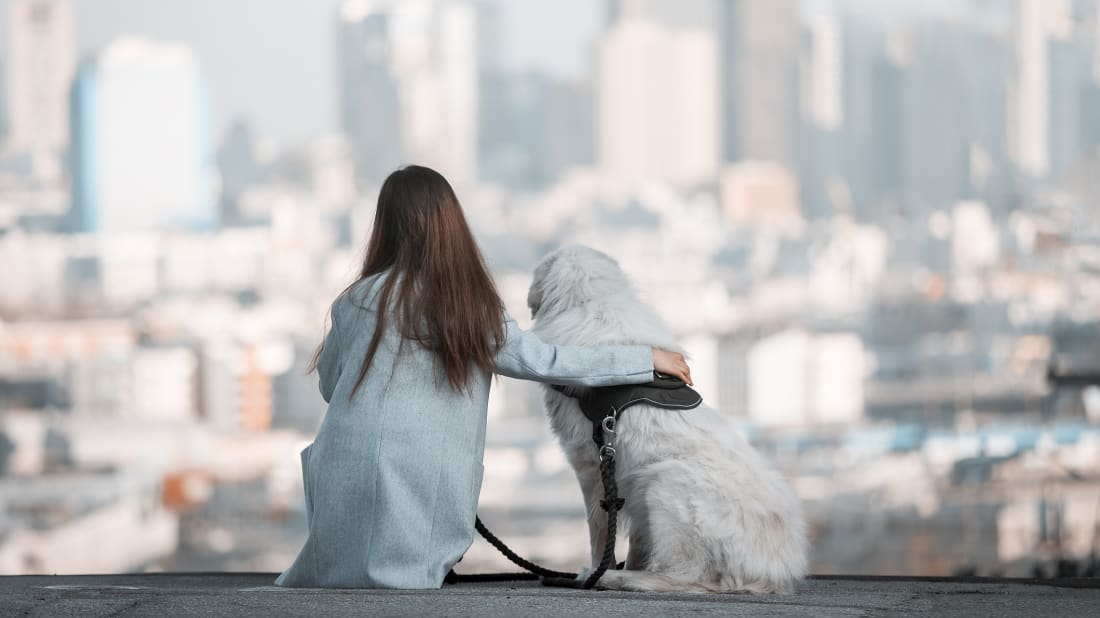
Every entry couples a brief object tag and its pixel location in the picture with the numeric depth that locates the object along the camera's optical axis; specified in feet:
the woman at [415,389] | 21.62
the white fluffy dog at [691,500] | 21.32
